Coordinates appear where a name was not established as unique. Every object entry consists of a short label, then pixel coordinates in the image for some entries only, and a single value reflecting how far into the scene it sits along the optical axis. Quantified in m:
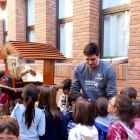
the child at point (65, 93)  2.59
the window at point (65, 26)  4.17
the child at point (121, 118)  1.50
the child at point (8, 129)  1.21
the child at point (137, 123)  1.65
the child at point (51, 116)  1.78
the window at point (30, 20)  5.15
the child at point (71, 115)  1.94
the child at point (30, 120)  1.71
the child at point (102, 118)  1.71
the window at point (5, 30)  6.20
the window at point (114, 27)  3.28
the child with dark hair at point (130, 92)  2.14
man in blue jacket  2.12
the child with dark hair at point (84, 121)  1.51
